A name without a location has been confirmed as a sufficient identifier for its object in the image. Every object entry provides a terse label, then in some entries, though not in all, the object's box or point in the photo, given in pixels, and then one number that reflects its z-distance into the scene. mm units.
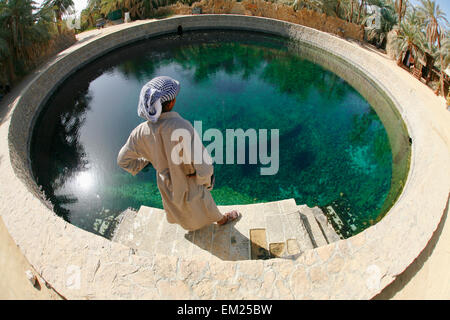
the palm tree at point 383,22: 10797
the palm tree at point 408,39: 8586
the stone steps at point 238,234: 3727
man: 2323
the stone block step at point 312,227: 4180
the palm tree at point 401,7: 9456
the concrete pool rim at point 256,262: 2758
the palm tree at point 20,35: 7578
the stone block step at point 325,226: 4506
